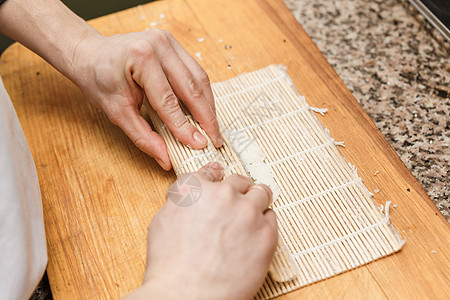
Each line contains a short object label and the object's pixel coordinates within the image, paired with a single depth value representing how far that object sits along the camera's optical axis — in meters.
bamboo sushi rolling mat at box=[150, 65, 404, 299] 0.78
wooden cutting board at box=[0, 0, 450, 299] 0.79
